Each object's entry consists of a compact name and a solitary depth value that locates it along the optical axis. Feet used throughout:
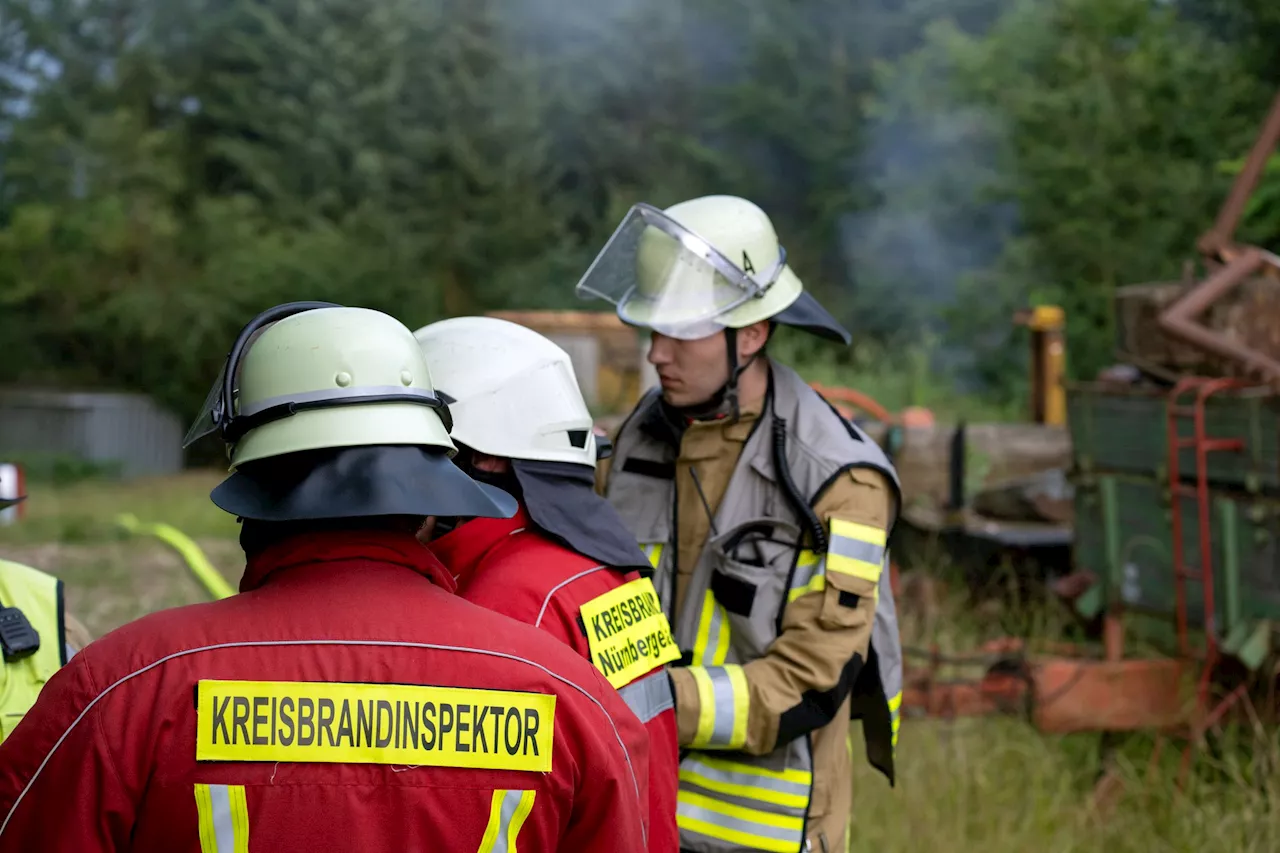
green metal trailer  15.12
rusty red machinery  15.34
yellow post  31.60
